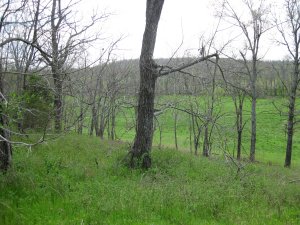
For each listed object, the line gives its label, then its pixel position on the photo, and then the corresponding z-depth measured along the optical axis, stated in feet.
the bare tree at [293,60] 63.52
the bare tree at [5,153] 19.10
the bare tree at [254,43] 67.87
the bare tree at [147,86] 26.91
